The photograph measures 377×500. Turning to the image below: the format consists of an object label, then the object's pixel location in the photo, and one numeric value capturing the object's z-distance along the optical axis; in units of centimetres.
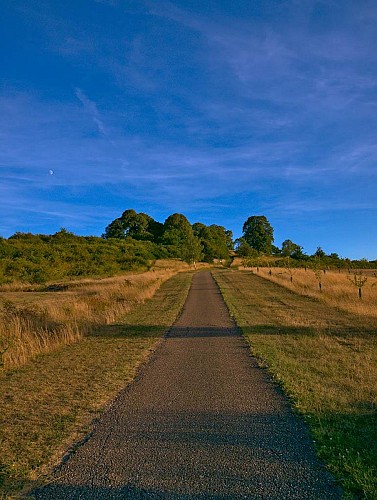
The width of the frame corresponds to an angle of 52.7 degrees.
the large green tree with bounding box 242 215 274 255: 11356
